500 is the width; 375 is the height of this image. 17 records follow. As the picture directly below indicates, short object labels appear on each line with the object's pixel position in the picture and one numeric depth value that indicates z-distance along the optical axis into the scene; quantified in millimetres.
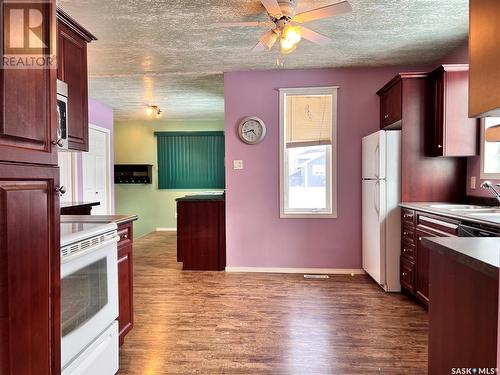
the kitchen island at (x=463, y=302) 1024
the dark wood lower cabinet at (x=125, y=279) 2127
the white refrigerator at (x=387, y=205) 3309
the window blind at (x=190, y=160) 7309
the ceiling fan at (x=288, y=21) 2198
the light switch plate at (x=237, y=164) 4137
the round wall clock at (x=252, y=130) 4074
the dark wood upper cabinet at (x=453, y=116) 3018
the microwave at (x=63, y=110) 1930
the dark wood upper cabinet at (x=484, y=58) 1231
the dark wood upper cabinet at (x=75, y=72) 2029
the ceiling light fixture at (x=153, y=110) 5707
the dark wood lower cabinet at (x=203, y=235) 4258
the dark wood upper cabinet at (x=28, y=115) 1032
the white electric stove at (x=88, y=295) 1433
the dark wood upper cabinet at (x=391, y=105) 3383
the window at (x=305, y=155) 4117
